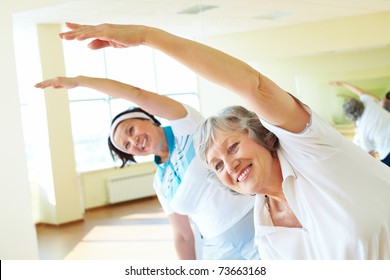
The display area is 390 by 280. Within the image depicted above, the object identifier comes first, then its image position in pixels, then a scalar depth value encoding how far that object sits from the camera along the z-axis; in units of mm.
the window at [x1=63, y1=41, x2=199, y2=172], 6641
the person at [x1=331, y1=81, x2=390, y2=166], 3332
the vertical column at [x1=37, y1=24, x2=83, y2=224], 5637
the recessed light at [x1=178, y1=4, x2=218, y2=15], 4461
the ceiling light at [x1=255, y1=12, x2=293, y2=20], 4074
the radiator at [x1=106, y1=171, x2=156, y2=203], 6973
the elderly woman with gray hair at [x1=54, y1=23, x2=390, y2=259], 990
